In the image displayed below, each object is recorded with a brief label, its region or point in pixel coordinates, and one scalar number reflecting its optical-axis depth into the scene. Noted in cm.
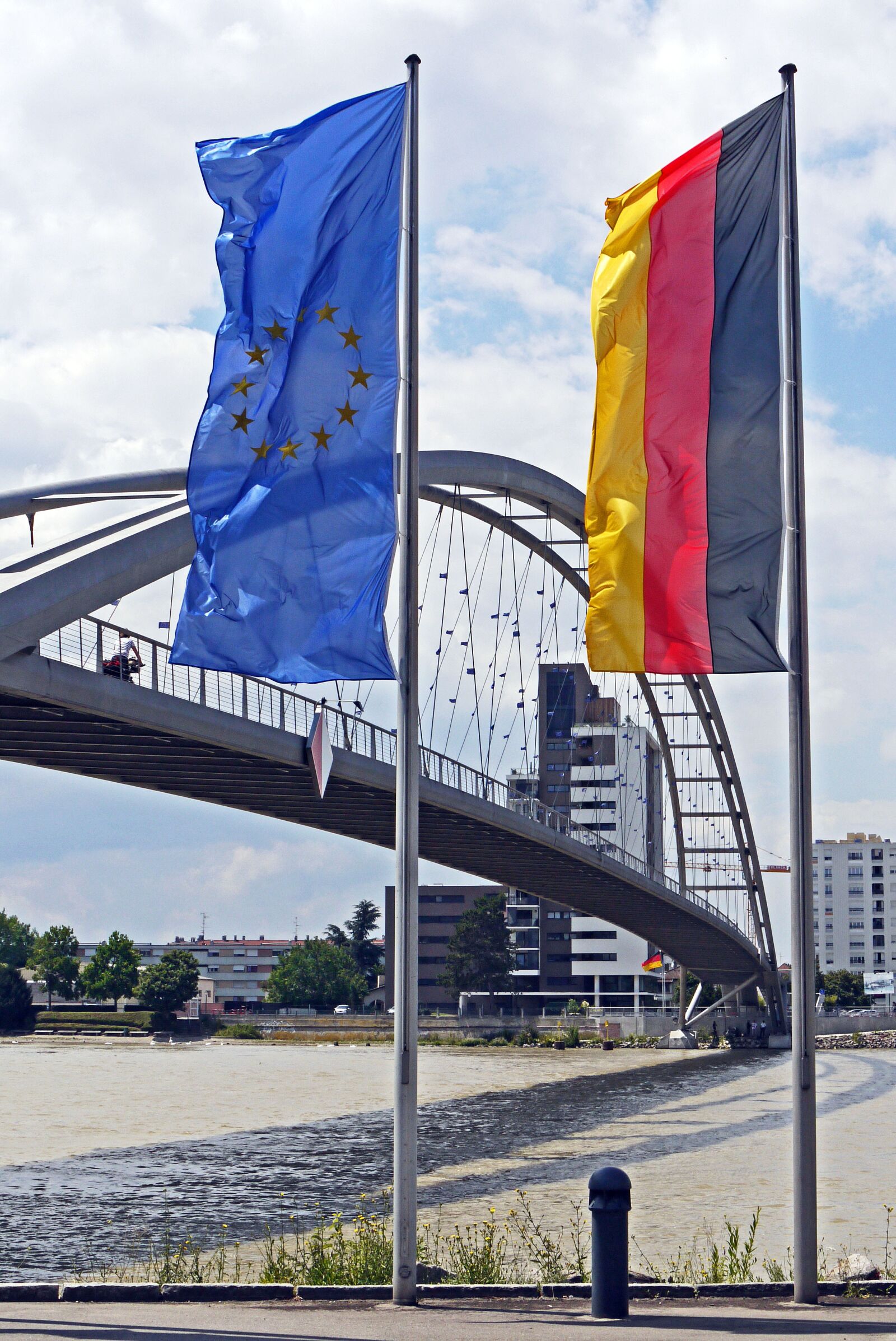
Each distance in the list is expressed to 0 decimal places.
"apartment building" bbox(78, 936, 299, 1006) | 18475
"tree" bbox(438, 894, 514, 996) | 11956
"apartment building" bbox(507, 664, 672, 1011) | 12138
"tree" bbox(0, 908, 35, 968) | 15454
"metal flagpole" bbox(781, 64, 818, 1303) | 1018
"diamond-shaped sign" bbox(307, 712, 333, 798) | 2675
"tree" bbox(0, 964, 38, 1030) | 11606
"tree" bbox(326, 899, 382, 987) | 16875
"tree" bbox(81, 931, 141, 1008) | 12656
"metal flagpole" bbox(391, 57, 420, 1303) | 1009
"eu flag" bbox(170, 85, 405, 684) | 1146
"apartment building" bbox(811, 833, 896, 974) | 16938
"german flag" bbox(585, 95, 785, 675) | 1131
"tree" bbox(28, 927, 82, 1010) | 12988
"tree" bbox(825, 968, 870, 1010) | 13925
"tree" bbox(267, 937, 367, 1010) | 13425
